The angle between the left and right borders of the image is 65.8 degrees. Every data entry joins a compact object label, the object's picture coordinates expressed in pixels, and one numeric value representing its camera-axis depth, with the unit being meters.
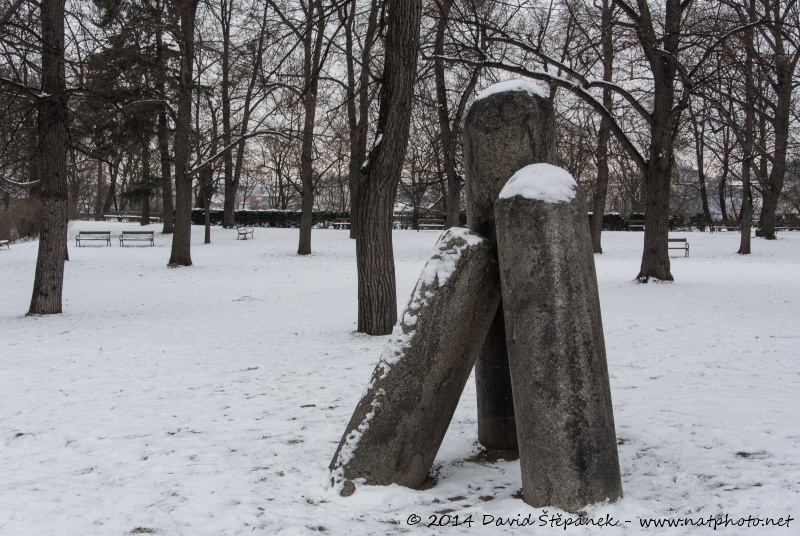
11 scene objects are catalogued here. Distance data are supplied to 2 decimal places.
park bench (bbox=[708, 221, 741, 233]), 37.41
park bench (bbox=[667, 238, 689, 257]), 28.44
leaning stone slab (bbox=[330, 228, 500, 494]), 3.70
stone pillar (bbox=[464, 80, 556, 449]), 3.87
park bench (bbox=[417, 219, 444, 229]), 37.67
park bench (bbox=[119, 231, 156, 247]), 27.34
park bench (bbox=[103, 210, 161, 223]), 42.01
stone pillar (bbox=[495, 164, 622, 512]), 3.24
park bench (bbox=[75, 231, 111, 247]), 27.05
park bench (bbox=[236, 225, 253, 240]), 29.27
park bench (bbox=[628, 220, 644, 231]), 37.59
